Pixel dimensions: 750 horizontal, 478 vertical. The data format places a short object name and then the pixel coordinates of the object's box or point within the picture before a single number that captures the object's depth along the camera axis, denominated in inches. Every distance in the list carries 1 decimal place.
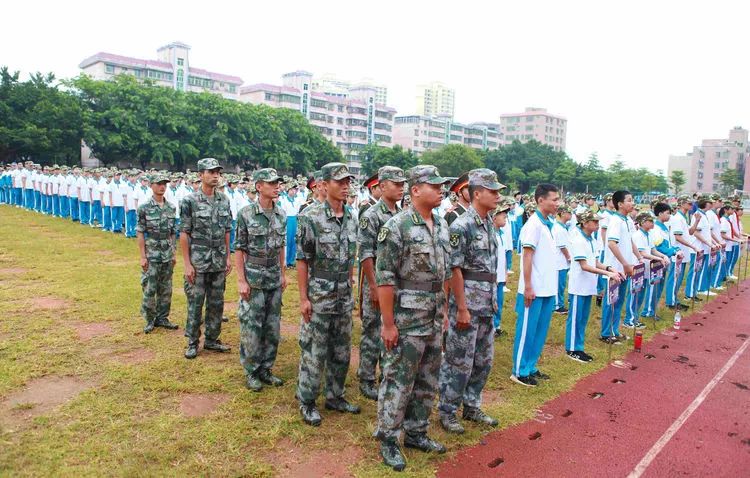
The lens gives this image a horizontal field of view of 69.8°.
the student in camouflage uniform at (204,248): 221.0
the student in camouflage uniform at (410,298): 142.6
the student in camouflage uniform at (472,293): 170.2
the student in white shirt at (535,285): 207.3
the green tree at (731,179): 2935.5
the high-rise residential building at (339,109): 2957.7
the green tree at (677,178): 2906.0
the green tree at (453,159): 2364.7
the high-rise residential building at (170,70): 2461.9
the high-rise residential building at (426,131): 3816.4
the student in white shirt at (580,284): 253.6
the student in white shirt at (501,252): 248.1
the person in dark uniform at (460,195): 207.2
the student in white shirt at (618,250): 276.8
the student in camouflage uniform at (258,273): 194.7
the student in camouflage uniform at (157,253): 258.1
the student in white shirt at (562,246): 248.8
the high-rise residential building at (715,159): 3843.5
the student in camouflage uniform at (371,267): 169.1
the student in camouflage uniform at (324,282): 169.8
